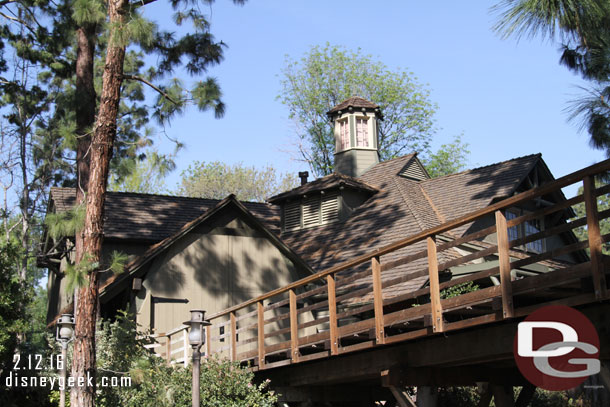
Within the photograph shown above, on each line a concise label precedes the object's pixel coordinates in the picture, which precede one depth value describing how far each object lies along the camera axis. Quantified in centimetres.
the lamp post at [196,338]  1059
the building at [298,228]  1680
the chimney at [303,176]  2441
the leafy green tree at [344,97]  3897
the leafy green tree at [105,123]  1141
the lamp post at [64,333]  1229
